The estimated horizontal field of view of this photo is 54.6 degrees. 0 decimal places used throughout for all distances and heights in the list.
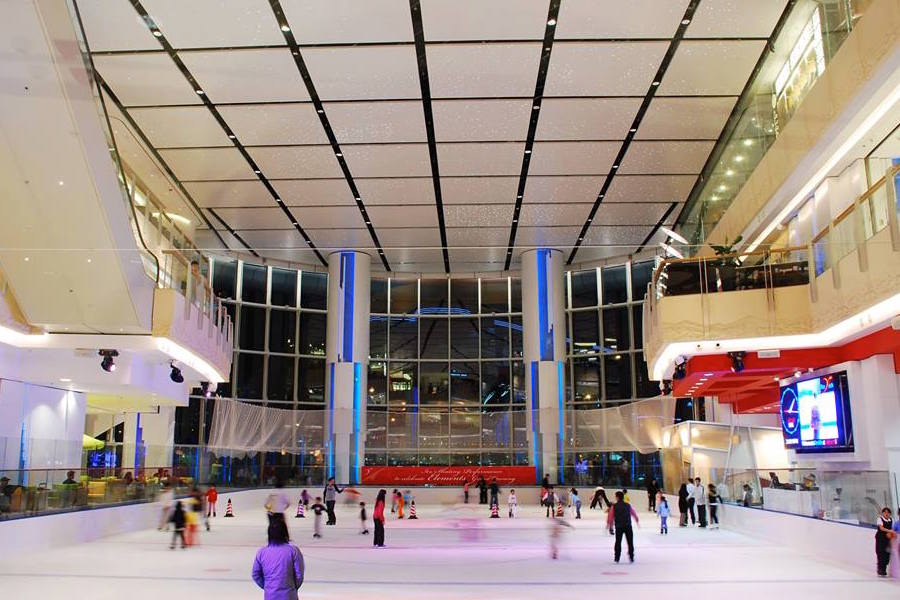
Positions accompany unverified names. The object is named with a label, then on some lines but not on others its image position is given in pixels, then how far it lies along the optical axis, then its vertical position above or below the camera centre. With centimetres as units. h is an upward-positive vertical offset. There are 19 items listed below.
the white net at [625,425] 2800 +120
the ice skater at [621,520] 1456 -96
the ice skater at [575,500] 2634 -119
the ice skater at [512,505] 2658 -128
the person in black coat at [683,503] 2318 -111
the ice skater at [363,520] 2068 -132
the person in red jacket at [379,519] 1756 -111
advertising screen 1648 +90
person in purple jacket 657 -77
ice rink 1170 -168
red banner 3250 -44
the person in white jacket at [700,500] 2259 -101
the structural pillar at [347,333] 3372 +504
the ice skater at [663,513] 2086 -123
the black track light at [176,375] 2119 +218
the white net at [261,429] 2836 +123
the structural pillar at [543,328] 3325 +511
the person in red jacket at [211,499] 2592 -99
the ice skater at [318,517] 1991 -120
